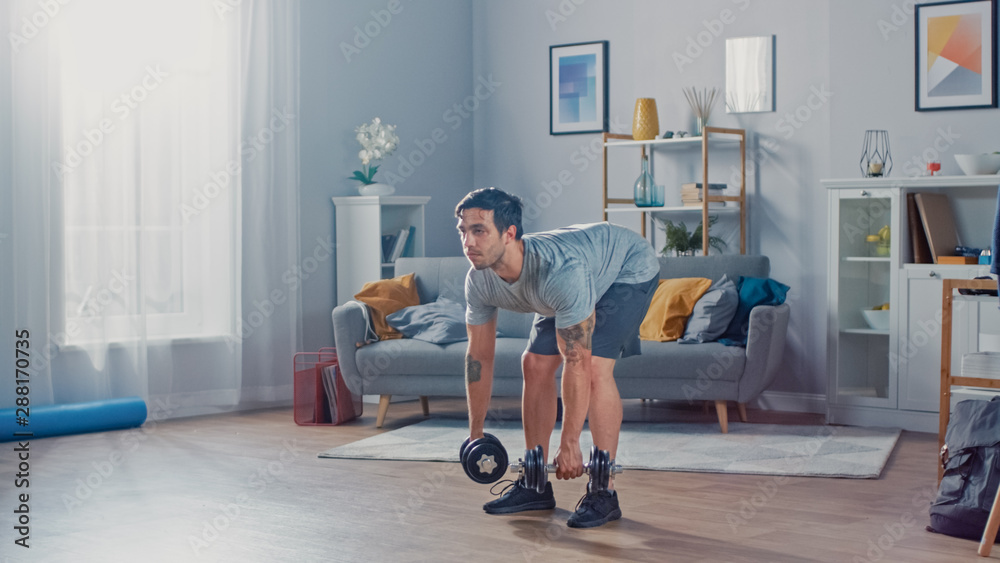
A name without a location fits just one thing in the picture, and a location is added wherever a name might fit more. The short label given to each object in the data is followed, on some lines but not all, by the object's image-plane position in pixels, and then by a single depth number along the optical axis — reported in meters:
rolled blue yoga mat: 4.51
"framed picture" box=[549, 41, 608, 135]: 6.16
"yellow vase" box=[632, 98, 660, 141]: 5.72
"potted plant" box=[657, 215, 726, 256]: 5.64
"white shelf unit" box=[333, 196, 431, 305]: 5.76
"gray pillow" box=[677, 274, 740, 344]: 4.72
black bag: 2.93
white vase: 5.89
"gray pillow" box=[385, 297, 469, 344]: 4.96
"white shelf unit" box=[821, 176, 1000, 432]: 4.73
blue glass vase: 5.68
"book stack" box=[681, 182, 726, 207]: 5.50
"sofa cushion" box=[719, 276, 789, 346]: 4.77
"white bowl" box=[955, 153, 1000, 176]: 4.68
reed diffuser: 5.64
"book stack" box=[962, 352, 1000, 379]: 3.42
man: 2.88
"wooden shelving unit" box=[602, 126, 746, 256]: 5.42
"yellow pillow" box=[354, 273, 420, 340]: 5.11
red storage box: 5.02
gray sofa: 4.56
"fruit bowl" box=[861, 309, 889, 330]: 4.89
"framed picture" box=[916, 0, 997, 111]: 4.90
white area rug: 3.94
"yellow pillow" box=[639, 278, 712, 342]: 4.85
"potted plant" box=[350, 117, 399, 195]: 5.90
